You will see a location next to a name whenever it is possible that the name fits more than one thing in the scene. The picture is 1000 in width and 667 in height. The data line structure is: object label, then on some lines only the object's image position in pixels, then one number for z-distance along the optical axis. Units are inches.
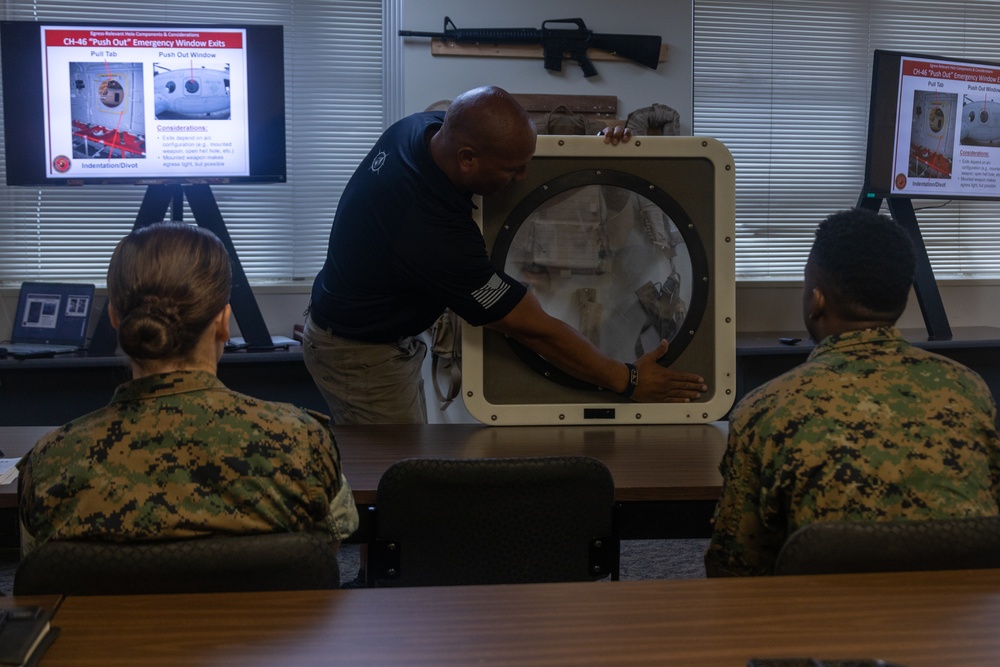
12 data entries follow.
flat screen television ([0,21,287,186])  133.6
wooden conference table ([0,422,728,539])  60.0
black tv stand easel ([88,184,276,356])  138.2
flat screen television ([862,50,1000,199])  149.3
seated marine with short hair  48.5
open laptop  141.2
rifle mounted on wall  156.0
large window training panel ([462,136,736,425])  78.7
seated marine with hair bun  44.6
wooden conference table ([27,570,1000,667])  35.0
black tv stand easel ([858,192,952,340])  155.9
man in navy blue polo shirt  75.9
